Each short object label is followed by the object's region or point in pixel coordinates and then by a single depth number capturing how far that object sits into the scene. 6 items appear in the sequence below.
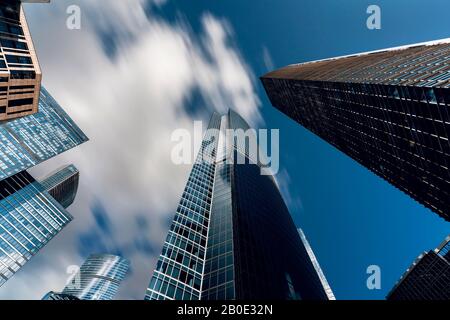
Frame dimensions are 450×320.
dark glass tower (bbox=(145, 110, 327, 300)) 43.47
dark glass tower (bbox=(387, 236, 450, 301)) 114.69
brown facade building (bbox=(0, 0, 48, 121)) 52.47
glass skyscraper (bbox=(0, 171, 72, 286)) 133.00
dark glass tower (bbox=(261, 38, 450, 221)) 46.56
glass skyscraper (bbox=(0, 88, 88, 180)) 153.50
